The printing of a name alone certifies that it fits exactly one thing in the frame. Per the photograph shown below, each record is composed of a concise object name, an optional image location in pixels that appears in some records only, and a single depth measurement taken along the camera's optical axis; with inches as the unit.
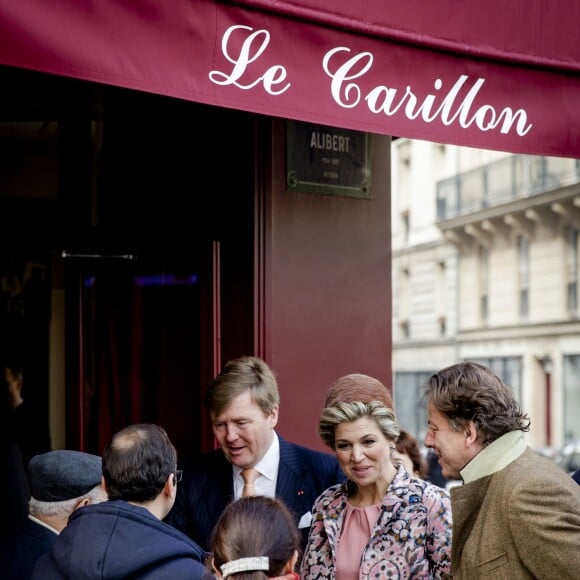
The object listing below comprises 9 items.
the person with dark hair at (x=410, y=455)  225.3
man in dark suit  168.6
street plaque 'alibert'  221.3
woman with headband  103.6
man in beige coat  122.1
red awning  138.0
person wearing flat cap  144.9
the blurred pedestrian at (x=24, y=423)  269.6
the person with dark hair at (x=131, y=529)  119.1
